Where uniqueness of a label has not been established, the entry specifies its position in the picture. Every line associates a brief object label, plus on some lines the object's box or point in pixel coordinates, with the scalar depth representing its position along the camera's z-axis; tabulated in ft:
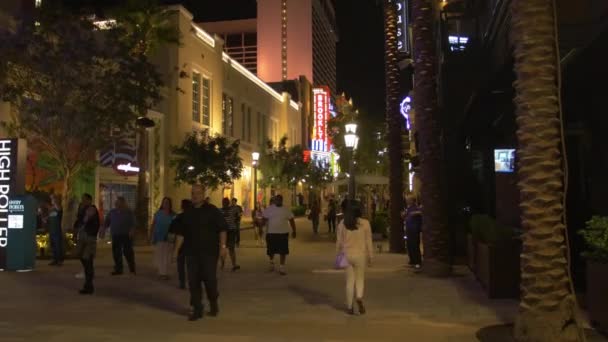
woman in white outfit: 30.86
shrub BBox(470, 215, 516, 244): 34.65
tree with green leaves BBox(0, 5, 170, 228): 60.13
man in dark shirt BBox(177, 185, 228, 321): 29.68
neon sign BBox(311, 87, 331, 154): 253.44
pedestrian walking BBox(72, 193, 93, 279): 40.40
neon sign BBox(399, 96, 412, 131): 115.44
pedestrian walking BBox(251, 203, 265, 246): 84.36
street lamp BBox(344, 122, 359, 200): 64.17
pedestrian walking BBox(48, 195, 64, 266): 54.49
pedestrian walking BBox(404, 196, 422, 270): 49.47
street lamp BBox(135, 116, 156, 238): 81.25
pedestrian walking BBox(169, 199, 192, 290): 30.55
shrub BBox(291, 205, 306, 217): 181.51
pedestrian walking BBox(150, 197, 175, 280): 44.09
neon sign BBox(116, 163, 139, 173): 92.84
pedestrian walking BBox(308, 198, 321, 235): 100.85
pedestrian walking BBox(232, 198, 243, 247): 52.83
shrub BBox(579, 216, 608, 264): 24.58
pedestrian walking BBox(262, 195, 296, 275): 47.11
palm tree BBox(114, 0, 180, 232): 69.92
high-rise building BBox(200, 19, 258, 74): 385.09
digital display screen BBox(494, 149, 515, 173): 57.73
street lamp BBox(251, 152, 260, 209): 126.41
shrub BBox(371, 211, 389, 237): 84.48
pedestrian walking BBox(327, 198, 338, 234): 99.27
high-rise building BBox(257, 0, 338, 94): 371.76
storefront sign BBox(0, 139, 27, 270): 47.65
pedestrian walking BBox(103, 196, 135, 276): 46.70
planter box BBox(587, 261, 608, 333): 24.26
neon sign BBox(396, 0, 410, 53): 107.65
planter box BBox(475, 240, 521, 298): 33.83
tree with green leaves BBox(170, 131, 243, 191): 104.53
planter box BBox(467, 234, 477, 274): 41.81
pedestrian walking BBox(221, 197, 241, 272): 49.62
